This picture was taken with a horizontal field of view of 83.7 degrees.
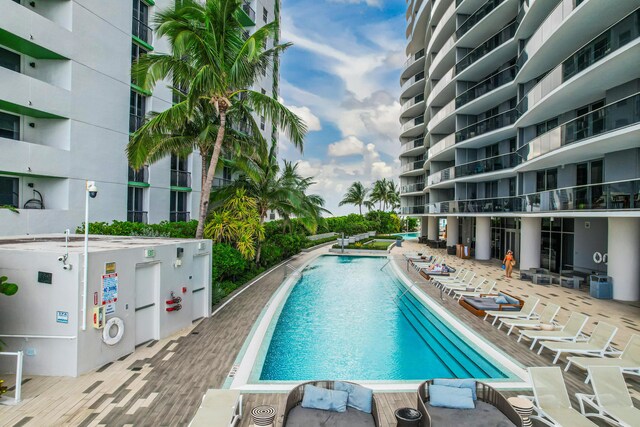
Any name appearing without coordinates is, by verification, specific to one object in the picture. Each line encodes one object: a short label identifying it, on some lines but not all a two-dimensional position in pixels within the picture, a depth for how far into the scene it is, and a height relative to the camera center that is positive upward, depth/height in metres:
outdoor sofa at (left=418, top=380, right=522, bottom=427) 5.11 -2.96
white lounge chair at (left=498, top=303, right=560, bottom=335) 10.07 -2.99
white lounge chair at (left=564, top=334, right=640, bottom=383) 7.27 -2.96
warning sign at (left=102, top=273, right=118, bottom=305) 7.67 -1.63
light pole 6.87 -1.34
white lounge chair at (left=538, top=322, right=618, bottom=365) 8.11 -2.97
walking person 19.47 -2.52
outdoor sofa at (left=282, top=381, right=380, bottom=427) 5.12 -2.97
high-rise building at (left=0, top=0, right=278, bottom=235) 14.15 +4.59
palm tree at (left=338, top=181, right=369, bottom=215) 64.94 +3.85
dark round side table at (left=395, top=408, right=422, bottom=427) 5.03 -2.88
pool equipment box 7.18 -1.95
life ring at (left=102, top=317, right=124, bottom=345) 7.71 -2.59
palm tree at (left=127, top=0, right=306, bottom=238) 11.98 +5.16
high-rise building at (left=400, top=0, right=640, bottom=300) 12.85 +4.99
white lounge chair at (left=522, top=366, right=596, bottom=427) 5.36 -2.99
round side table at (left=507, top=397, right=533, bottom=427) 5.46 -2.93
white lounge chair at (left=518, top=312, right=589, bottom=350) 8.98 -2.97
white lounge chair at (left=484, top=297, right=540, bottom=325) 10.92 -2.97
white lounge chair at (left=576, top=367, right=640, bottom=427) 5.59 -2.99
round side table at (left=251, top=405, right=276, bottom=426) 5.21 -3.00
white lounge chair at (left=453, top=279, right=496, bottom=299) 14.17 -3.11
